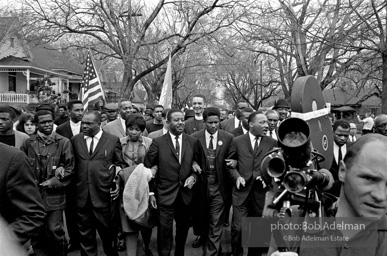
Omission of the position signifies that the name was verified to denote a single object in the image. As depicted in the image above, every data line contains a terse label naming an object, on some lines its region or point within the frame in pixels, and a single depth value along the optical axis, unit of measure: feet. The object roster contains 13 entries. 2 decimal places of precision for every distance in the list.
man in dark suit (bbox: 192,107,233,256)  19.63
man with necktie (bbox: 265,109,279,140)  23.65
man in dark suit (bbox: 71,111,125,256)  18.78
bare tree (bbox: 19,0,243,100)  61.31
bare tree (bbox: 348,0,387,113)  31.60
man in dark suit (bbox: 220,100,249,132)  31.04
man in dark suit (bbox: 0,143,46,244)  9.50
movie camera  6.13
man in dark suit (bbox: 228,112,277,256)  18.97
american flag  32.55
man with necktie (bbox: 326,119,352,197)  20.25
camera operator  6.68
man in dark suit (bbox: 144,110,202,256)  19.34
